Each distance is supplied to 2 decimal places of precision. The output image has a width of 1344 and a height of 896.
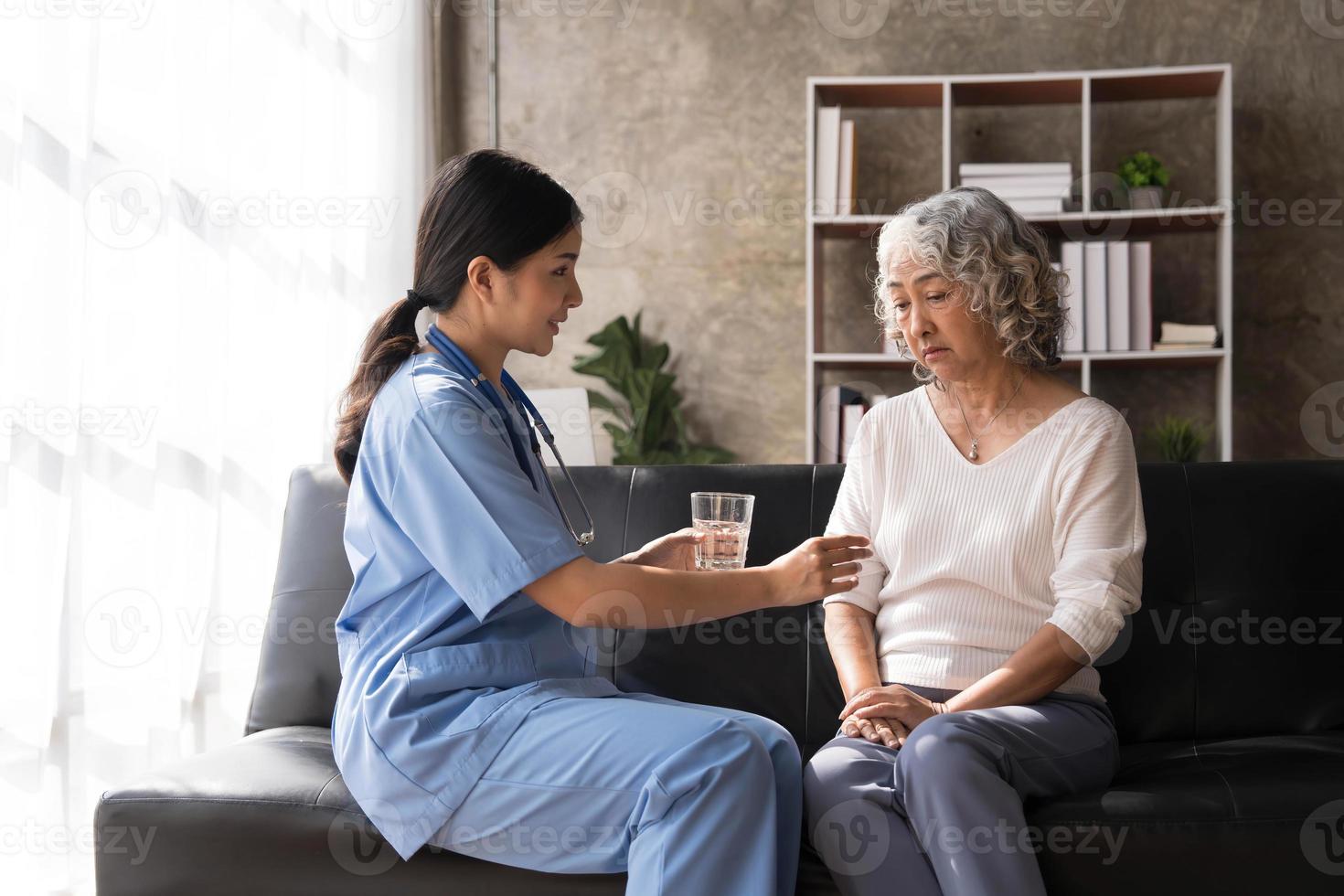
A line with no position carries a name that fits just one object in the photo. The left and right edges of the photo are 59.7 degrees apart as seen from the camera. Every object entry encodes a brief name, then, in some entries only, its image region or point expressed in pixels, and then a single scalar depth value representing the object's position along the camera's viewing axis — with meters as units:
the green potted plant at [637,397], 4.05
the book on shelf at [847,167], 3.74
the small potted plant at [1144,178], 3.69
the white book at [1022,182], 3.67
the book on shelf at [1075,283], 3.65
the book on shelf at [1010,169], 3.68
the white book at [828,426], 3.81
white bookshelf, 3.62
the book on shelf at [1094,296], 3.64
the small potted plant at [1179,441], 3.67
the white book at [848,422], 3.77
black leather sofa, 1.58
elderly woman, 1.51
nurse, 1.42
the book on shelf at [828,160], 3.77
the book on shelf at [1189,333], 3.64
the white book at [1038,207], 3.68
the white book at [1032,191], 3.68
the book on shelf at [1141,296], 3.62
